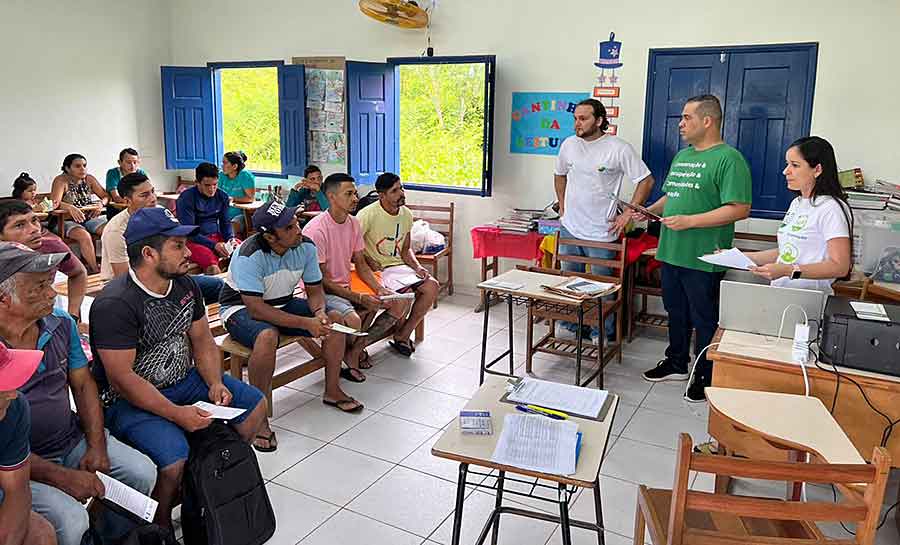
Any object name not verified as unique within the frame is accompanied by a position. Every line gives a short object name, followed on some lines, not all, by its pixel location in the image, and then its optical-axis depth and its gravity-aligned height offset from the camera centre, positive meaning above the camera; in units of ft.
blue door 15.67 +1.38
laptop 8.98 -1.93
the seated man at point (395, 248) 14.67 -2.09
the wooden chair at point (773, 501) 5.17 -2.57
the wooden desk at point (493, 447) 6.40 -2.83
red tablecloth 17.89 -2.35
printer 7.95 -2.07
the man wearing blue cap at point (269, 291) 11.09 -2.37
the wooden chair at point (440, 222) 20.15 -2.09
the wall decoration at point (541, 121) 18.54 +0.84
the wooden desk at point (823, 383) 7.95 -2.63
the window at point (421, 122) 20.39 +0.84
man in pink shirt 13.26 -2.08
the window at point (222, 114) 24.20 +1.13
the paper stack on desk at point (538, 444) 6.45 -2.78
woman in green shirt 21.74 -1.10
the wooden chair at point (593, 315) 13.85 -3.20
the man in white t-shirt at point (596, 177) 15.12 -0.51
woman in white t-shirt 9.62 -0.93
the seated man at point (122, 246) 13.73 -1.97
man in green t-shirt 12.46 -1.01
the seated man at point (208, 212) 17.33 -1.66
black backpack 7.67 -3.83
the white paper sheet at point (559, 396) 7.62 -2.70
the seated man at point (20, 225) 11.69 -1.38
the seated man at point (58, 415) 6.70 -2.81
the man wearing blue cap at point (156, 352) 7.88 -2.43
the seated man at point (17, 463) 5.81 -2.75
